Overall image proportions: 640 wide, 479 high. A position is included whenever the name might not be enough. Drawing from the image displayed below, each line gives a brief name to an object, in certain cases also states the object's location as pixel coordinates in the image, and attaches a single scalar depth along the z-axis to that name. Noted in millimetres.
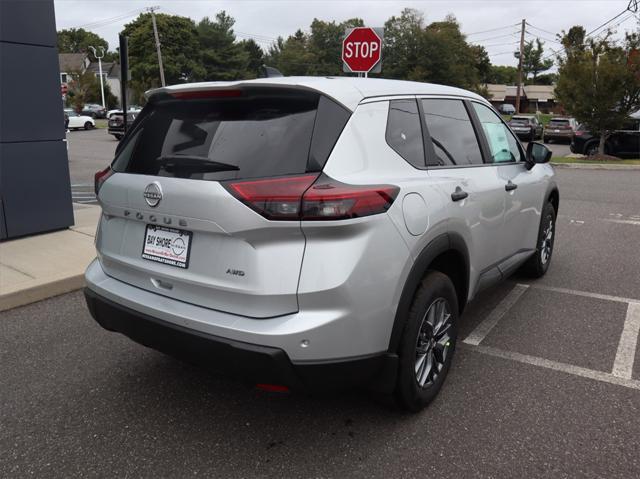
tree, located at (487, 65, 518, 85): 140500
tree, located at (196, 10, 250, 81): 79250
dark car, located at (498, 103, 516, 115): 71194
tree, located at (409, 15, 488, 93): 78375
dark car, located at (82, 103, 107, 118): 56088
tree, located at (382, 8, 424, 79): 79562
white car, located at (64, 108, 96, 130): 37719
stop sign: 10016
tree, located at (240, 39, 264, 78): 101062
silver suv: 2342
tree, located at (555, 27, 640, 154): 18016
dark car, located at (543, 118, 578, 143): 29422
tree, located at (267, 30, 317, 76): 90500
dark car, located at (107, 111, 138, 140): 29028
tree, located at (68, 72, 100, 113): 55312
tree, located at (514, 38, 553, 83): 124938
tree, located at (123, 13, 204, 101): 73875
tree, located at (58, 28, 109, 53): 118938
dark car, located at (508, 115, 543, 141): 30391
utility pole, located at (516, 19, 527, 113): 51291
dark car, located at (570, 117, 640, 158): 19484
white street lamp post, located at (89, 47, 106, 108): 64925
